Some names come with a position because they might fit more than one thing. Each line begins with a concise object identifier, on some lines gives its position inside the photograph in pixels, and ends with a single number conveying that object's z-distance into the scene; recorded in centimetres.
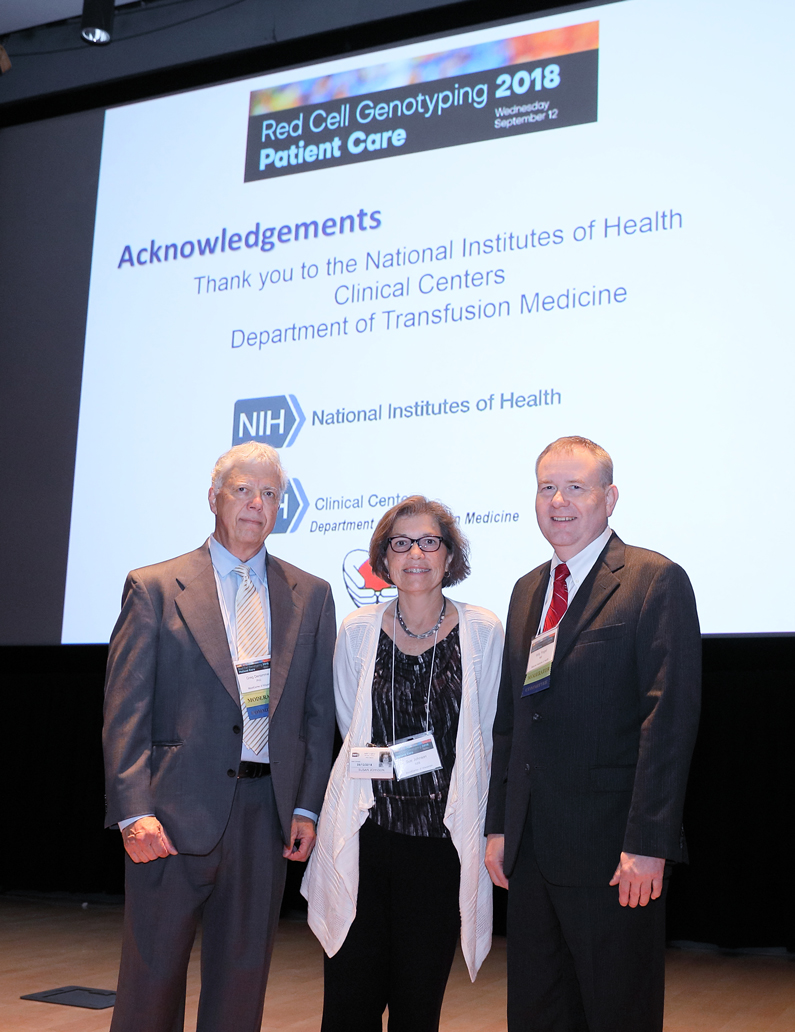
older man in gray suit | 203
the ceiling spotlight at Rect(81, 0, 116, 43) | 446
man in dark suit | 182
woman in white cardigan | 207
